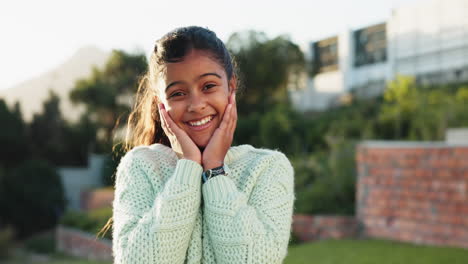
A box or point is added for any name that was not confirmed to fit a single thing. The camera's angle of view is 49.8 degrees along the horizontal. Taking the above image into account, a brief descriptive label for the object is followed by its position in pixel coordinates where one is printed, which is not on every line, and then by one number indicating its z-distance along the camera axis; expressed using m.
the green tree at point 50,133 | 19.20
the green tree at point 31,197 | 15.68
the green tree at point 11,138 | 17.20
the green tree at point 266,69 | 19.47
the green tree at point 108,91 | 22.72
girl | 1.58
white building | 22.14
